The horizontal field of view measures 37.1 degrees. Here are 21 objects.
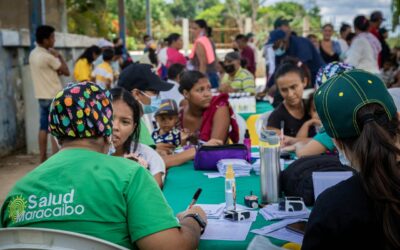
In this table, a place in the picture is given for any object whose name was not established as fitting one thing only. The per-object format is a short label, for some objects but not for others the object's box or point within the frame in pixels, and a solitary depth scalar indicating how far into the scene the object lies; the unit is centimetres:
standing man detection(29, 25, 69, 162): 768
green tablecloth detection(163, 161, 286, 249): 288
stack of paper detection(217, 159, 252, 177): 348
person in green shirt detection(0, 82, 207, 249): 189
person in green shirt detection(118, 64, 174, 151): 425
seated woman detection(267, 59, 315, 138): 438
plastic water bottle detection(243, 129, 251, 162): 375
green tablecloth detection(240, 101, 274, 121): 608
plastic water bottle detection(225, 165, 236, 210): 269
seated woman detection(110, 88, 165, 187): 307
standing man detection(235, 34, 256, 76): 1318
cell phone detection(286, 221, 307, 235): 229
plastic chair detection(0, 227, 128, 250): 176
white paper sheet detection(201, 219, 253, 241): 230
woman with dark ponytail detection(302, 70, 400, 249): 161
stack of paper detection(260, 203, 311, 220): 251
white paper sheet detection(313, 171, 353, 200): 239
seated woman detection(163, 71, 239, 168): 447
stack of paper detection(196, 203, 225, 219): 258
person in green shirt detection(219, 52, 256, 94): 767
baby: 438
